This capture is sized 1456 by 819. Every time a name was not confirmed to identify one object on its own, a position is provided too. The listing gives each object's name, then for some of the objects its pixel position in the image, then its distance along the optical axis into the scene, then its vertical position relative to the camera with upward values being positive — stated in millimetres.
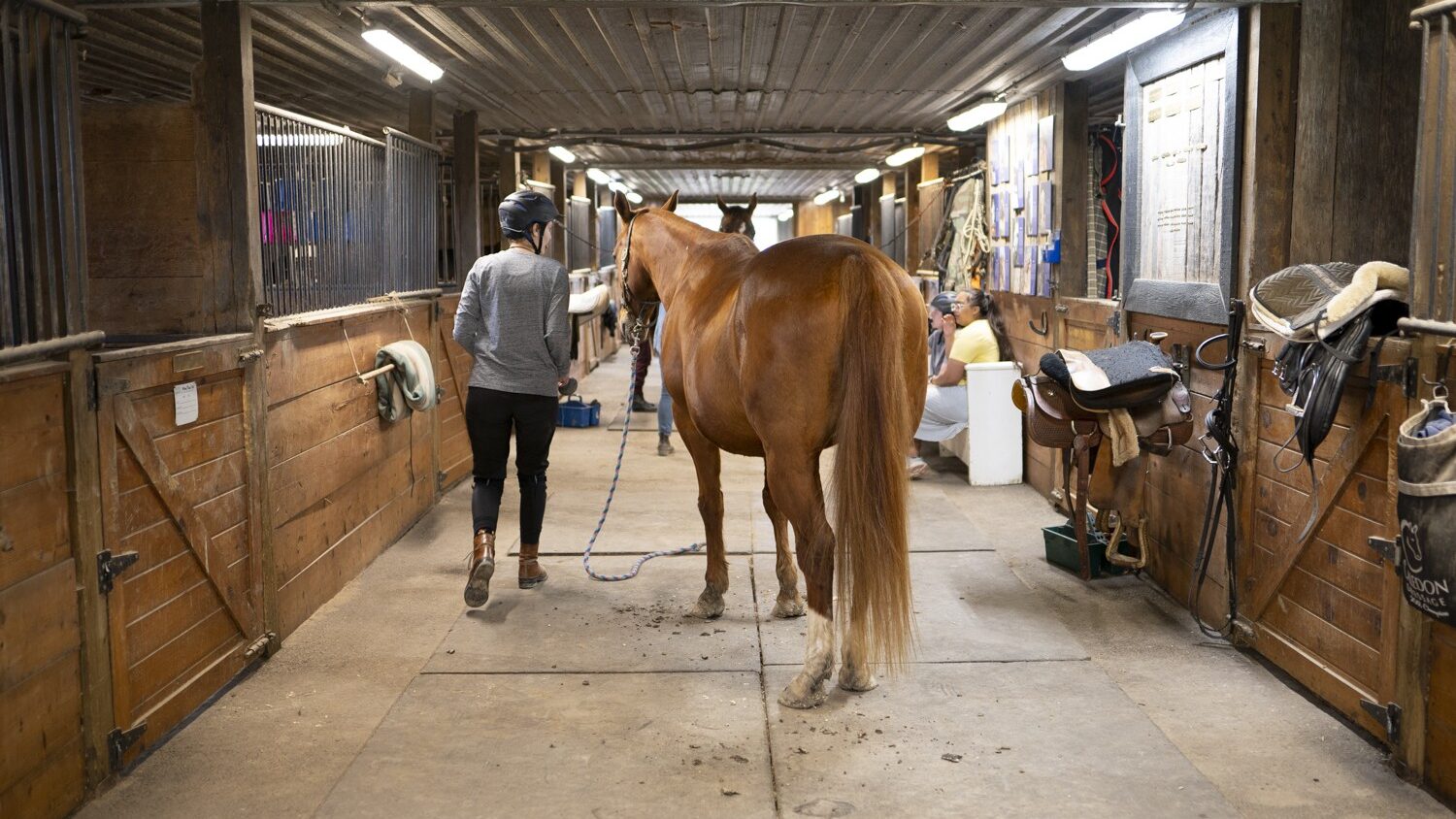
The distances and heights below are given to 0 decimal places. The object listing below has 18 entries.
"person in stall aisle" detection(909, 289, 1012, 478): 7402 -557
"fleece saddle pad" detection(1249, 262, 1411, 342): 3154 -31
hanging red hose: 6676 +421
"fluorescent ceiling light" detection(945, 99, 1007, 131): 7582 +1160
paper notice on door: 3480 -338
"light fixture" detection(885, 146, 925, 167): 10499 +1249
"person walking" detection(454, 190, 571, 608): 4773 -252
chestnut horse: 3359 -362
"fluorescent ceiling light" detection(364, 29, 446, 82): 5180 +1139
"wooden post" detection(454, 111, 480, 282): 8055 +707
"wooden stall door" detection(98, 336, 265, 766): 3145 -721
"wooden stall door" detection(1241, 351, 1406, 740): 3209 -853
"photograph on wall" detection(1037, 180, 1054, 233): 6677 +480
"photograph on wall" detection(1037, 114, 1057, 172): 6648 +848
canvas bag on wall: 2549 -529
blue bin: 9812 -1068
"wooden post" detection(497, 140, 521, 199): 10273 +1051
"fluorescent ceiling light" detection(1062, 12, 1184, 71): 4375 +1014
